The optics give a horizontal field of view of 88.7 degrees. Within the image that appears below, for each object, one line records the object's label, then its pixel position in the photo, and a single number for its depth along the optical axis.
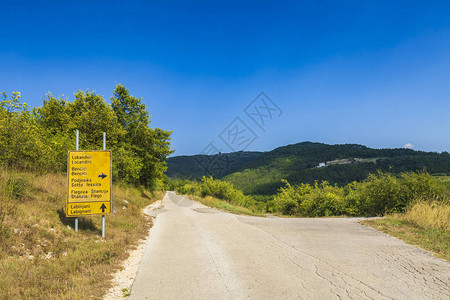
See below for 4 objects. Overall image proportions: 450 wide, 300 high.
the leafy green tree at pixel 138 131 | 27.47
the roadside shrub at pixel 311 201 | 16.44
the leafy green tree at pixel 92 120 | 20.50
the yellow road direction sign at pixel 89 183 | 7.70
